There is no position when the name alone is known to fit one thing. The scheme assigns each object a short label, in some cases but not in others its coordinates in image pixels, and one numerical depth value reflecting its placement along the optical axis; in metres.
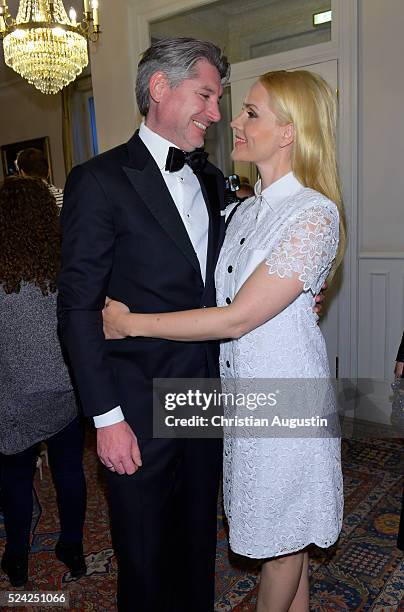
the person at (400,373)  2.26
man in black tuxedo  1.34
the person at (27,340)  1.95
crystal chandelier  3.72
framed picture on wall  7.26
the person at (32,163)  3.52
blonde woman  1.36
